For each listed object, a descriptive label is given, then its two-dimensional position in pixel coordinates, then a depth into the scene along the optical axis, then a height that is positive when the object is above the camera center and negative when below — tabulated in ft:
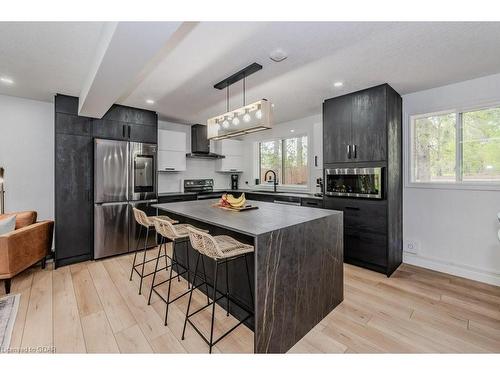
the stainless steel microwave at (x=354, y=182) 10.06 +0.16
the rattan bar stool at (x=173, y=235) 6.85 -1.47
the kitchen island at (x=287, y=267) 5.19 -2.12
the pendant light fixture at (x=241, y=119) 7.88 +2.51
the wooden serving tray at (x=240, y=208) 8.32 -0.81
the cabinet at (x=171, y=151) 14.85 +2.36
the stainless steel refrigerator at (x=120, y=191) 11.69 -0.22
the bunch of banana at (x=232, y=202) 8.63 -0.59
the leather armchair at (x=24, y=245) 8.13 -2.25
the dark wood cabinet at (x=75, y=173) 10.89 +0.67
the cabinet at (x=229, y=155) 18.35 +2.59
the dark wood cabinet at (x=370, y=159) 9.89 +1.22
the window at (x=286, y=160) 16.15 +1.99
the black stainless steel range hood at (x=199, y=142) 16.81 +3.26
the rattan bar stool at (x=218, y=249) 5.49 -1.60
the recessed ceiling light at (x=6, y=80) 8.96 +4.24
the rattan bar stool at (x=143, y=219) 8.55 -1.25
